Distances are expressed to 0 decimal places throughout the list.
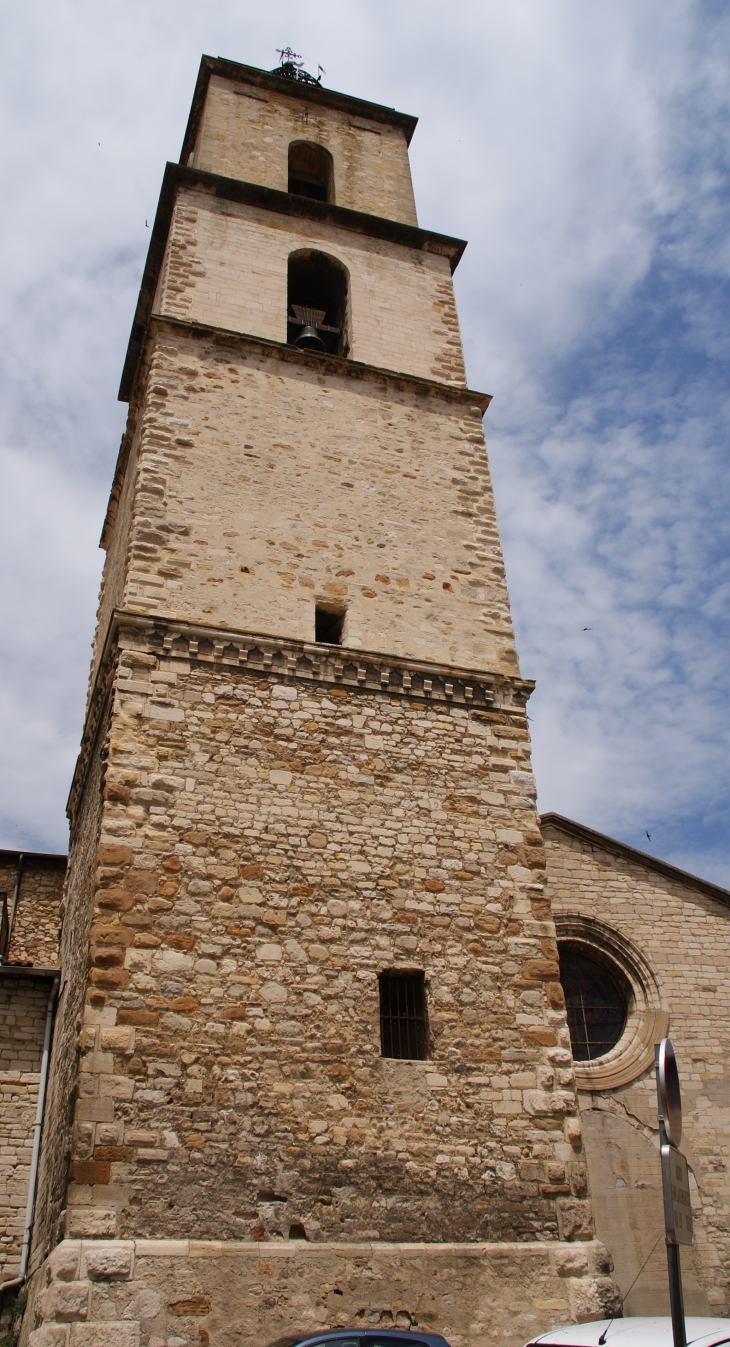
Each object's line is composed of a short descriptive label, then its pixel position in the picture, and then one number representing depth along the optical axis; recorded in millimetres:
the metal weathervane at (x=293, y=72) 17688
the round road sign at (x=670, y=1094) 3859
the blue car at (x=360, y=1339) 5207
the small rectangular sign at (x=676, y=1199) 3625
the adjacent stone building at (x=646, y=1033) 8945
